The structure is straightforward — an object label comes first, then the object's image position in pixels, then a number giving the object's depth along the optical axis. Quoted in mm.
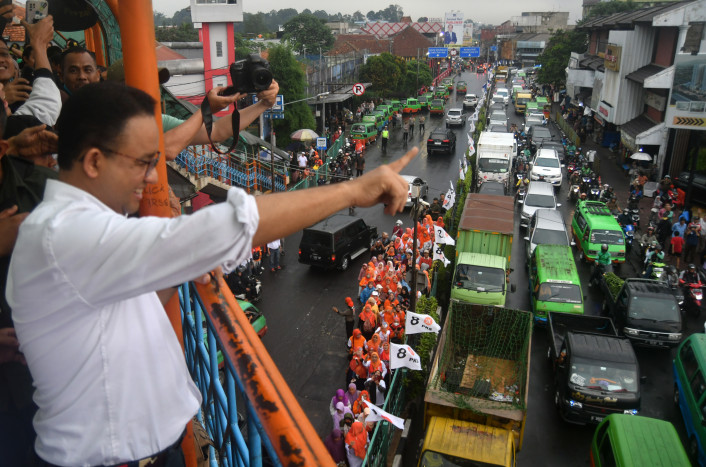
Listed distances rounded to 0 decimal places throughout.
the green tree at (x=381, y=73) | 52250
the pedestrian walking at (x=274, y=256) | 18156
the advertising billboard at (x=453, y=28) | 119488
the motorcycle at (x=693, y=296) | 15477
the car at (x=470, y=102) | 55438
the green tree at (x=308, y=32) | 80750
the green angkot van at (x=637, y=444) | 8016
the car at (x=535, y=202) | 22656
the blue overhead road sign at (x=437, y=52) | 64375
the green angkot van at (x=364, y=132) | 37312
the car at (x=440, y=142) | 35562
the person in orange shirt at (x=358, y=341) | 11359
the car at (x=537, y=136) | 34438
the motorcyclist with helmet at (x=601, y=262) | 17188
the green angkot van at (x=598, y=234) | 18266
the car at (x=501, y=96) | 54312
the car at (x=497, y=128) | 37219
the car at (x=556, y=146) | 32469
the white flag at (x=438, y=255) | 14289
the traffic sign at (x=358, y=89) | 35781
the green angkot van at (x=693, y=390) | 9727
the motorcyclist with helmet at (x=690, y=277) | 15812
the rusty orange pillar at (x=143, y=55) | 2254
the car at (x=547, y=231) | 18469
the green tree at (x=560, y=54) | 51031
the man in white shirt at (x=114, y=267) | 1364
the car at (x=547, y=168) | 27250
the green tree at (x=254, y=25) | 128750
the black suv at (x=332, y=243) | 18069
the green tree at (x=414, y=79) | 58094
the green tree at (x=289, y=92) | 32938
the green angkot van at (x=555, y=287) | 14625
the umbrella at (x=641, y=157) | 27500
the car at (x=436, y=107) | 51359
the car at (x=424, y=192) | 25188
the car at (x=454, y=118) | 46281
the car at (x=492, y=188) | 23719
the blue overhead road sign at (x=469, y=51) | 70188
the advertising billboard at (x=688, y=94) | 23531
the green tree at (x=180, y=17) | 150950
